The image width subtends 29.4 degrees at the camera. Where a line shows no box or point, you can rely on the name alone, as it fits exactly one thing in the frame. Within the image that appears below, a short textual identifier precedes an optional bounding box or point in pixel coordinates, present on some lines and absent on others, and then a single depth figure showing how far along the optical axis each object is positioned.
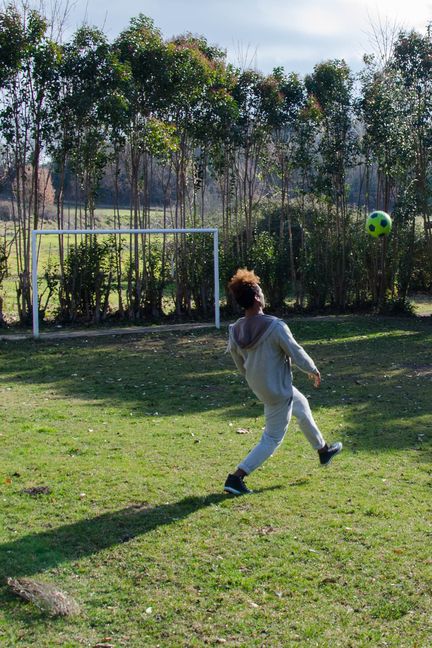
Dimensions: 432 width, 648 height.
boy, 5.88
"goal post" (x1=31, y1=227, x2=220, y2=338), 14.76
